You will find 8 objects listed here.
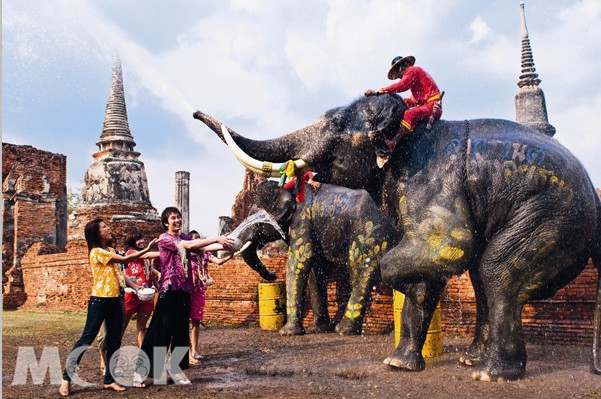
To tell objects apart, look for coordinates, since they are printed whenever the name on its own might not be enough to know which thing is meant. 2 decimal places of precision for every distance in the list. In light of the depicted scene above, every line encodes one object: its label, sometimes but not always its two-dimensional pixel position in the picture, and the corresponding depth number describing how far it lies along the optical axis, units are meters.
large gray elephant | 4.57
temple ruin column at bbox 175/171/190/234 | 25.28
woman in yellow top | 4.66
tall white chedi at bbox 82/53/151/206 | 22.12
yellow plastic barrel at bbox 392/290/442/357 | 5.97
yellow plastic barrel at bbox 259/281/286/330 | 9.59
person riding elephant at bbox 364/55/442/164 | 4.96
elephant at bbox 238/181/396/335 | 8.14
